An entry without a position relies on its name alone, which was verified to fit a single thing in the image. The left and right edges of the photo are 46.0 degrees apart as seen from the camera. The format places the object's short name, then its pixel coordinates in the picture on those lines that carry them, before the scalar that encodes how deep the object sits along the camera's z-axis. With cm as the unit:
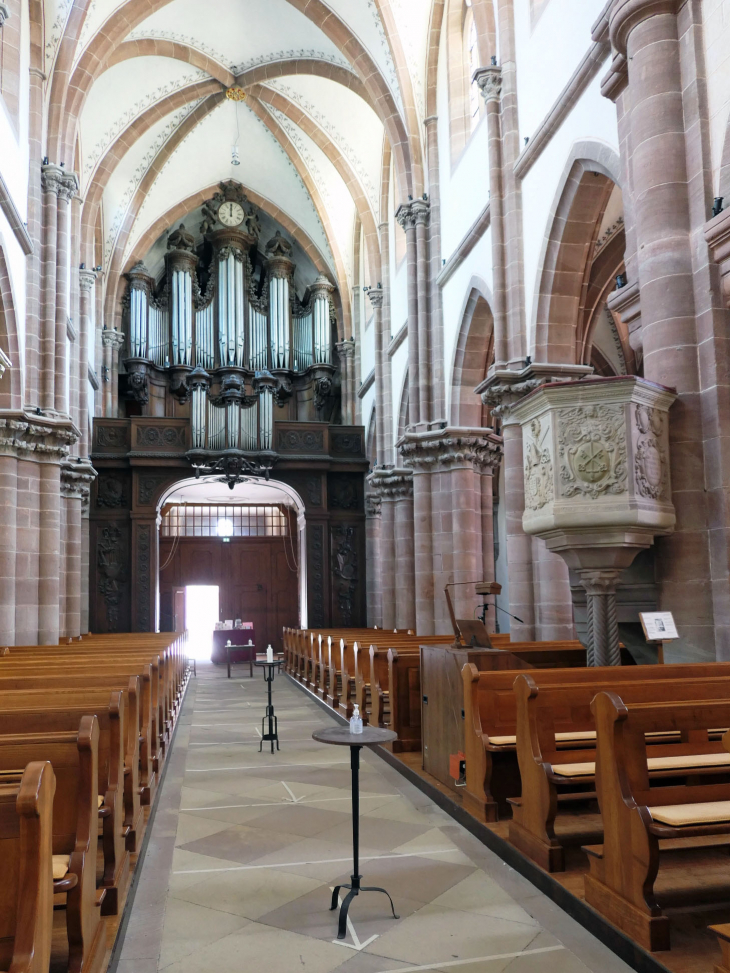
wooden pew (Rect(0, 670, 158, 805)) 585
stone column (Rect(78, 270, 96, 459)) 1869
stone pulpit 636
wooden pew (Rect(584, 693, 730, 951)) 342
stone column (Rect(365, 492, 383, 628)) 2172
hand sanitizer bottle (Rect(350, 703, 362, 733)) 439
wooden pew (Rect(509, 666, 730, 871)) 445
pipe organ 2303
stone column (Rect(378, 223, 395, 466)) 1939
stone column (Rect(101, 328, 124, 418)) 2238
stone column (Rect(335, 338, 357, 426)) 2383
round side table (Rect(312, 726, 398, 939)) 419
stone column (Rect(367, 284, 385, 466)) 1952
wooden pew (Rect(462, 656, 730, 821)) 541
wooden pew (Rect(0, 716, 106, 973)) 332
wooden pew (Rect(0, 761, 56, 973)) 257
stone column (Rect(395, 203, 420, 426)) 1578
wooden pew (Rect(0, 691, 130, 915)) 419
